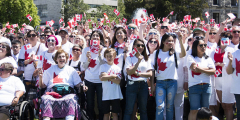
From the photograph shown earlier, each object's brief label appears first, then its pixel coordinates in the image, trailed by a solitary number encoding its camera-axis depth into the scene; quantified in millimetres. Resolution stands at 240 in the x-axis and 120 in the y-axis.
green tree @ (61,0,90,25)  42000
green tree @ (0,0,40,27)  30578
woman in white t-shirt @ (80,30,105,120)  5578
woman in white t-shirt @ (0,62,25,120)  5184
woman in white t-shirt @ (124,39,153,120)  5277
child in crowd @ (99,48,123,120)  5367
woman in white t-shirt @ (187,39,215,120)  5070
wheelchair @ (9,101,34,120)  5097
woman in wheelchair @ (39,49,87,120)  4996
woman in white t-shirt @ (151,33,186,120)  5242
